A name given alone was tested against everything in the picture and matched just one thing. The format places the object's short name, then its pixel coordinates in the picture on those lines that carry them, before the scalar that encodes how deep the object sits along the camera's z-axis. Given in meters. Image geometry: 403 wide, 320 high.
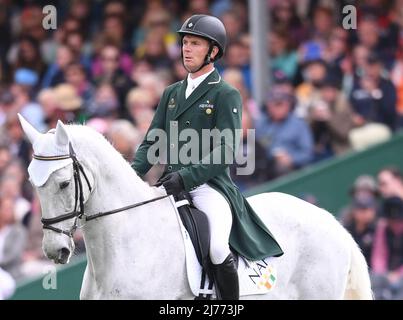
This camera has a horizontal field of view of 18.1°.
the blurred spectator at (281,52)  15.11
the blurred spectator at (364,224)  12.11
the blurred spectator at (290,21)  15.23
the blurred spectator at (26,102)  15.09
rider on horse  8.22
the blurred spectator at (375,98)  13.36
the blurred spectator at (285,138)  13.31
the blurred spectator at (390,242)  12.08
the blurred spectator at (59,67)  15.83
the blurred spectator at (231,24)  15.57
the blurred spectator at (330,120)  13.33
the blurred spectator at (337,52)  13.90
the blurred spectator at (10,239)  12.84
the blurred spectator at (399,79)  13.46
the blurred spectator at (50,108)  14.30
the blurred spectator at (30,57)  16.50
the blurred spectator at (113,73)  15.14
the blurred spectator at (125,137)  12.61
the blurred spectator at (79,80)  15.29
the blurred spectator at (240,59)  15.16
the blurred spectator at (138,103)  14.17
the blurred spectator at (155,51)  15.61
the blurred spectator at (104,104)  14.34
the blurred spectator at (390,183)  12.35
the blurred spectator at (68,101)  14.46
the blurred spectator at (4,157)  13.97
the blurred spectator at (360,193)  12.29
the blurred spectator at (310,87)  13.66
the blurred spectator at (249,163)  12.81
